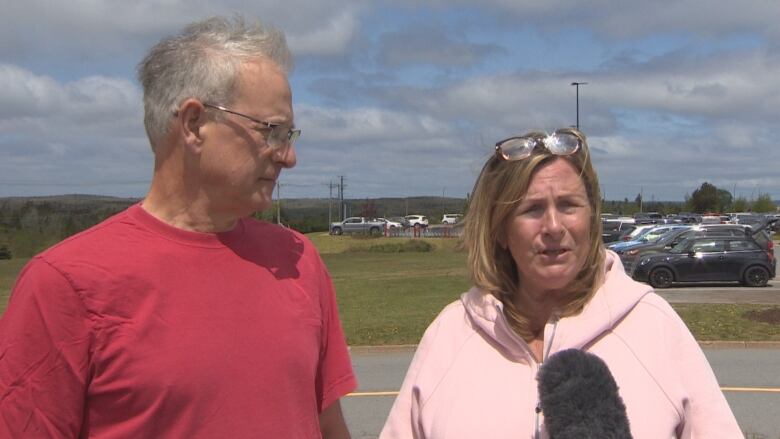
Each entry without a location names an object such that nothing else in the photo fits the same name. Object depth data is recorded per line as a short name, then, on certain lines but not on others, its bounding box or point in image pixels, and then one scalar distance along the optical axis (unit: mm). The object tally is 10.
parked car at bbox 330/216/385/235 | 75125
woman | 2275
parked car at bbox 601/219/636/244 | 42962
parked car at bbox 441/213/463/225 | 105000
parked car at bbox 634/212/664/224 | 64675
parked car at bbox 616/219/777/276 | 23484
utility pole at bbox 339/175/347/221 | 105319
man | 2004
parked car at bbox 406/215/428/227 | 94938
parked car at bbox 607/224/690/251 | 28422
